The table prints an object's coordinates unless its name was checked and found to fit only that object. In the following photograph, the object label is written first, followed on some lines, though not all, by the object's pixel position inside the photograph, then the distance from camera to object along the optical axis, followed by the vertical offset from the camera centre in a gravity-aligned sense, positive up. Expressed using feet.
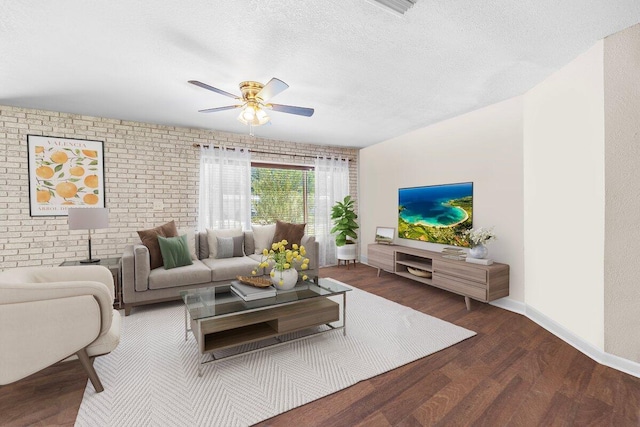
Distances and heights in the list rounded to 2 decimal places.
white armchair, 5.49 -2.22
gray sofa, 10.75 -2.48
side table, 11.37 -2.29
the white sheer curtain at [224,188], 15.53 +1.31
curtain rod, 15.54 +3.59
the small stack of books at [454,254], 12.07 -1.89
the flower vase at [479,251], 11.23 -1.60
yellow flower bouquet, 8.89 -1.59
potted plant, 18.37 -1.05
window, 17.67 +1.15
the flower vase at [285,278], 8.98 -2.05
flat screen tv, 12.94 -0.13
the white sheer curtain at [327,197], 19.09 +0.96
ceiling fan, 9.29 +3.40
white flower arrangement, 11.15 -1.01
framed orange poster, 12.33 +1.76
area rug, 5.73 -3.86
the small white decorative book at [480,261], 11.03 -1.94
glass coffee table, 7.29 -2.83
